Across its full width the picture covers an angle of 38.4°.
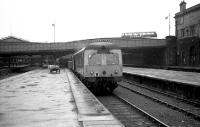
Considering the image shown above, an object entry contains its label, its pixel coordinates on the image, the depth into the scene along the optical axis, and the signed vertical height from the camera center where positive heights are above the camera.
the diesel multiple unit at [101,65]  17.95 -0.29
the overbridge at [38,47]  59.41 +2.86
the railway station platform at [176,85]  15.55 -1.67
